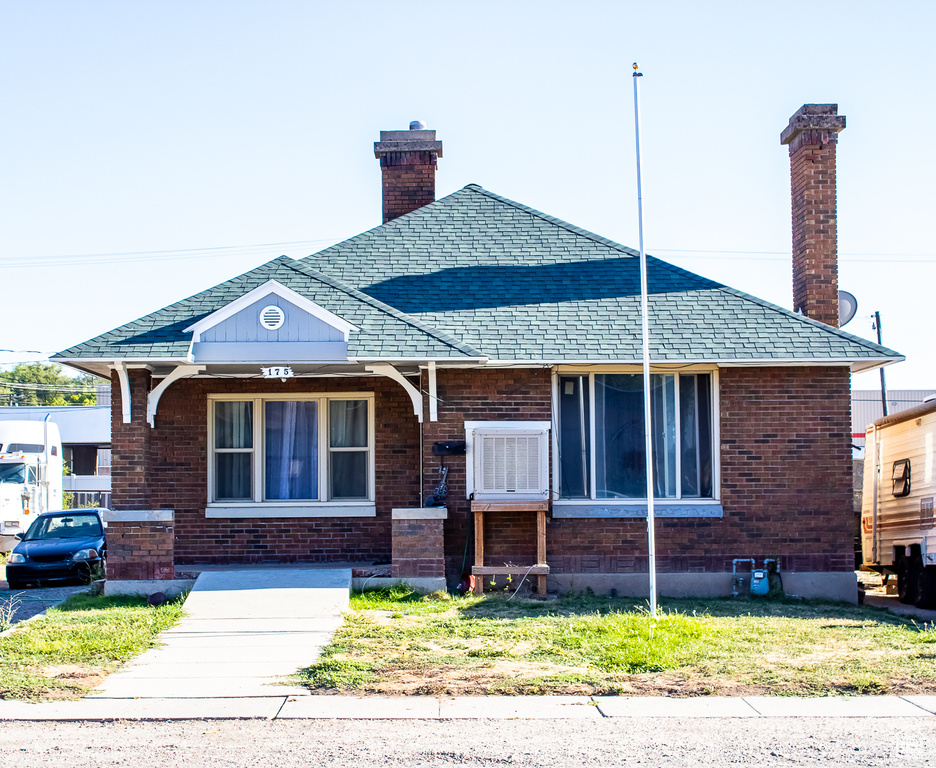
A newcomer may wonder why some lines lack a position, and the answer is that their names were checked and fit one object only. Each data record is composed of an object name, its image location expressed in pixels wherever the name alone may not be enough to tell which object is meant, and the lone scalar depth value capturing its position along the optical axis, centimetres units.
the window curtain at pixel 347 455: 1470
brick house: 1296
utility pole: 3971
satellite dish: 1669
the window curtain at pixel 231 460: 1465
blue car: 1788
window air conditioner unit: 1339
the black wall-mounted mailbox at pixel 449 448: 1355
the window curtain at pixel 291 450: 1465
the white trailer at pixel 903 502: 1409
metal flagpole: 1066
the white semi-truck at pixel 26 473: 2381
